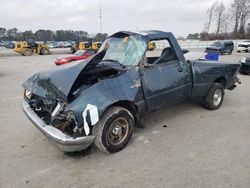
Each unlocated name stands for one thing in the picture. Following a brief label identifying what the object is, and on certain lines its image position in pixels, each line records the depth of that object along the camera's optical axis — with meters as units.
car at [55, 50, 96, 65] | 12.66
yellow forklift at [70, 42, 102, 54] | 24.75
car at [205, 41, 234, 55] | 20.62
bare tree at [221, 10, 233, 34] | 53.07
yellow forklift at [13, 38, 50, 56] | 22.05
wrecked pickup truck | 2.63
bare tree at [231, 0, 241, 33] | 51.47
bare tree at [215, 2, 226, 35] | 53.52
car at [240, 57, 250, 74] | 9.09
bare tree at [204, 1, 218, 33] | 53.71
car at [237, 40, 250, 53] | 23.62
